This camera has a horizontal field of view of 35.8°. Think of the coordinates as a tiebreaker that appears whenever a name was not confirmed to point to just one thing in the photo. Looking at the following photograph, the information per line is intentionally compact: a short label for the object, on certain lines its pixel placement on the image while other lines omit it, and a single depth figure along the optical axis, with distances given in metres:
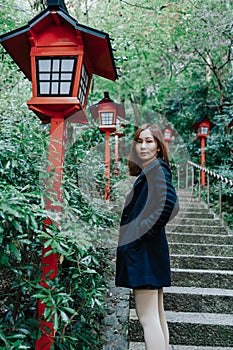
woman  2.17
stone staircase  3.03
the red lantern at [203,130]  8.84
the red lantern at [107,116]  5.88
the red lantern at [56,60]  2.27
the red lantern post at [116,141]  6.23
